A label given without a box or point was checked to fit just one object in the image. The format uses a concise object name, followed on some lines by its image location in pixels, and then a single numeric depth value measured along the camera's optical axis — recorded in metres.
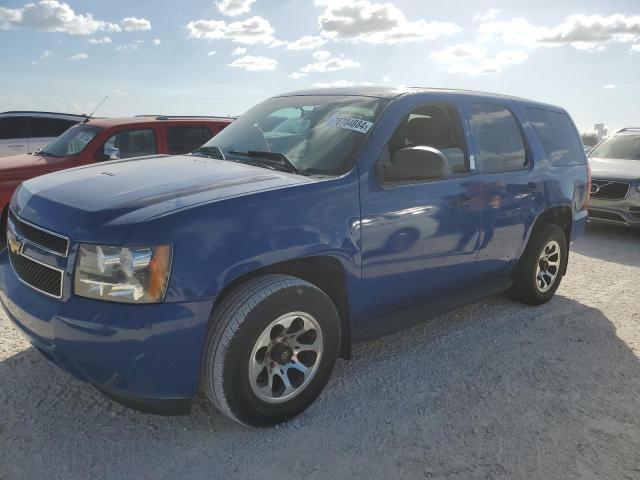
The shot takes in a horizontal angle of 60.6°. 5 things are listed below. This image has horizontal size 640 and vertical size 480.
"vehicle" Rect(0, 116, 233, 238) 6.53
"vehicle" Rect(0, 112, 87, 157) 10.67
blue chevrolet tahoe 2.38
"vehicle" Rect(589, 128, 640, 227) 7.92
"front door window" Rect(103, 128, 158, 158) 6.82
